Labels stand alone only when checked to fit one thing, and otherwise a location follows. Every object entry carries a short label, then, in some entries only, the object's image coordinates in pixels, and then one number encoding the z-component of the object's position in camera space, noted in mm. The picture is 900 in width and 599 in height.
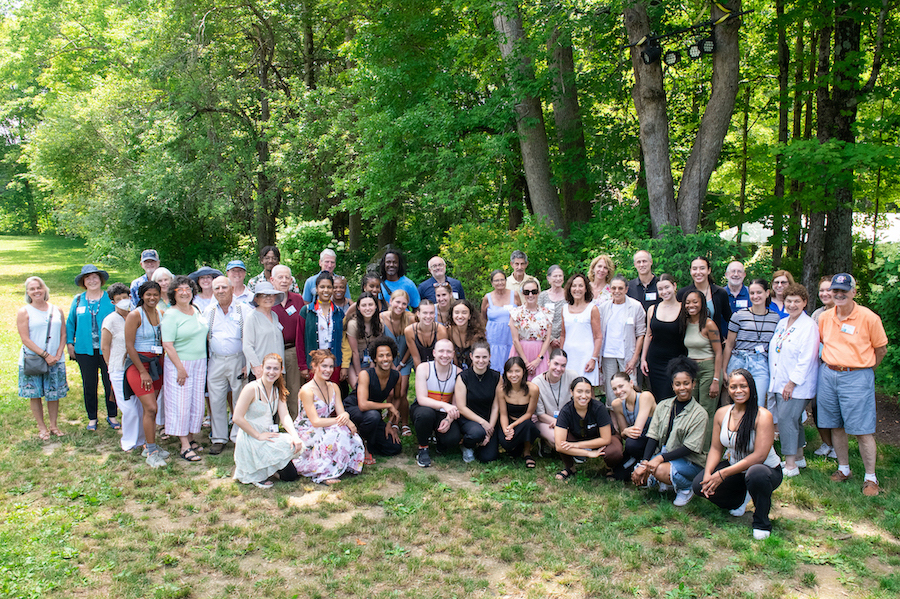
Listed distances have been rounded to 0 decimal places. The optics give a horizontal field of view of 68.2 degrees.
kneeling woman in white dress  5574
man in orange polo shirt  5441
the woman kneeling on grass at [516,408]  6004
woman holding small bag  6578
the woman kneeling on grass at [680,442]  5062
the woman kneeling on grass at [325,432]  5707
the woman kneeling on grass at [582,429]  5539
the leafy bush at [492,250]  9266
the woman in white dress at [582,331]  6398
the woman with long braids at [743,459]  4648
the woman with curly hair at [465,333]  6566
